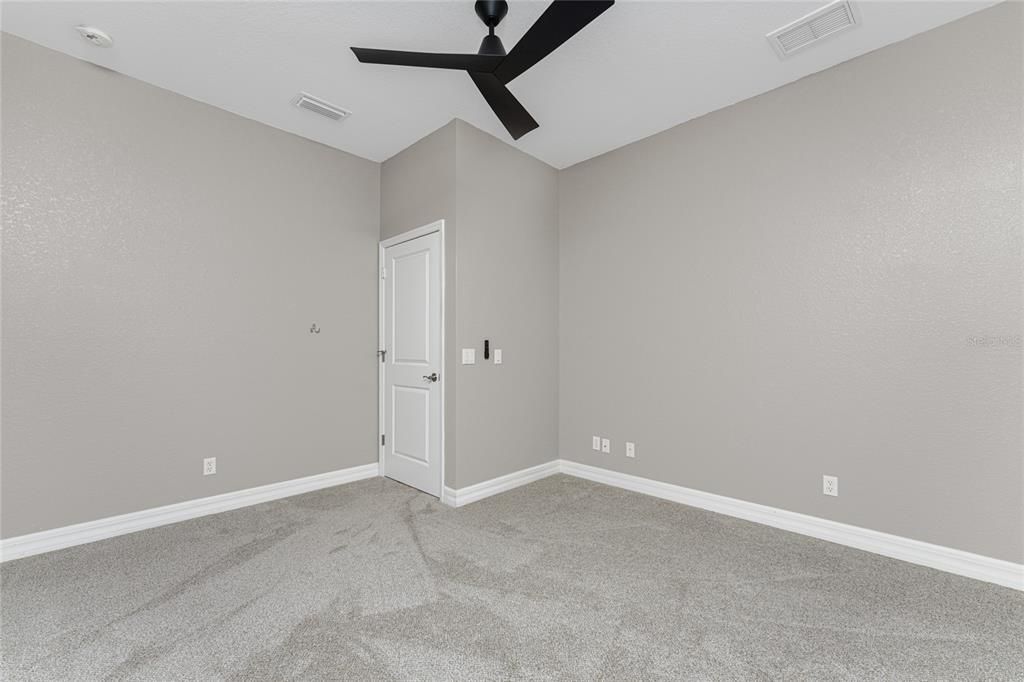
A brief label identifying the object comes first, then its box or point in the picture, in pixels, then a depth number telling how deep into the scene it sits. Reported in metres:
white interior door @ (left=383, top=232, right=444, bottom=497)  3.59
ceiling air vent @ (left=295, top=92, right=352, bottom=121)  3.16
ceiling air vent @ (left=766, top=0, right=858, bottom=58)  2.34
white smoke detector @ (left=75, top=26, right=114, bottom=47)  2.48
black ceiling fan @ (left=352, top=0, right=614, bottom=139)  1.91
